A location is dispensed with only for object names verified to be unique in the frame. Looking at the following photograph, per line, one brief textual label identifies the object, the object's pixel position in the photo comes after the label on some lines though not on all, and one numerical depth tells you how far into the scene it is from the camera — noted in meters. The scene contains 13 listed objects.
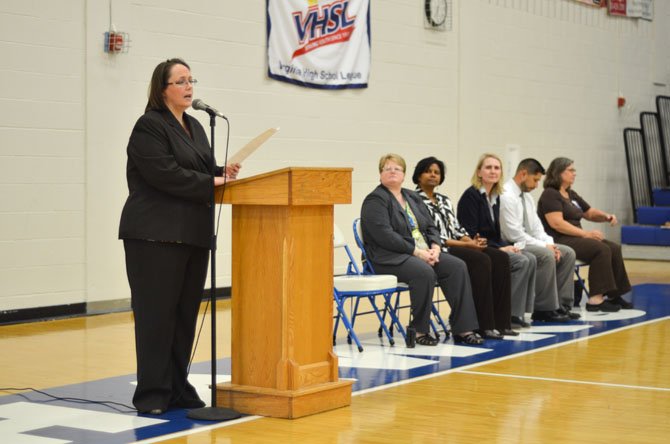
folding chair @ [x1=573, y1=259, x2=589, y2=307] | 12.20
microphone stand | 6.10
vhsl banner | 13.47
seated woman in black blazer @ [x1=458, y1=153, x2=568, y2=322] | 10.33
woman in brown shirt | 11.74
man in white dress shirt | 10.80
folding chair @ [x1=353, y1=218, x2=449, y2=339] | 9.37
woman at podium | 6.30
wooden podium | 6.31
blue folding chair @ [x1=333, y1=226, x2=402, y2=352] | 8.93
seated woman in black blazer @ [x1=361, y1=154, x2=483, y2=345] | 9.27
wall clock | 15.96
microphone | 5.98
